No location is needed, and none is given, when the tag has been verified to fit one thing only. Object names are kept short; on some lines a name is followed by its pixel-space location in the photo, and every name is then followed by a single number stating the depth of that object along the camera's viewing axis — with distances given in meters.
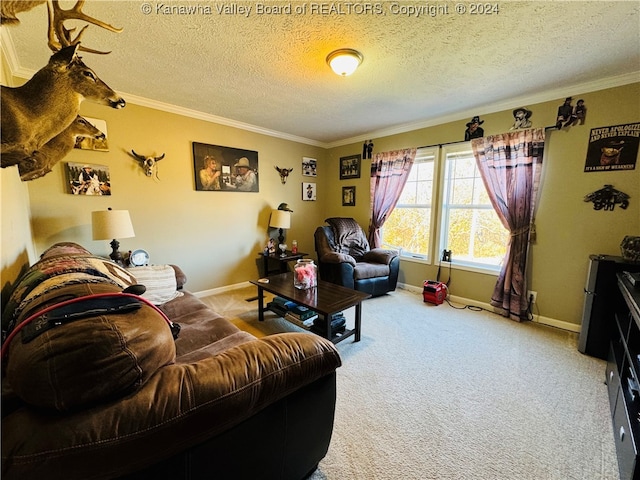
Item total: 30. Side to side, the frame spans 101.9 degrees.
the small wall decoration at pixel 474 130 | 3.11
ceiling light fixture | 1.93
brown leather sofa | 0.58
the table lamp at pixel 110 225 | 2.40
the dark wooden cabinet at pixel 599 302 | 2.09
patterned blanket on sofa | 0.92
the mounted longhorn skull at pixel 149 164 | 2.98
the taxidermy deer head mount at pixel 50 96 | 0.94
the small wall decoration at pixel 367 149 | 4.22
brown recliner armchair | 3.23
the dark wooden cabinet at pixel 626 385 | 1.11
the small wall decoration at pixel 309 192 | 4.64
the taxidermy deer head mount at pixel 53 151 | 1.17
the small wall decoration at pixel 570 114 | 2.48
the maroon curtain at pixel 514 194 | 2.75
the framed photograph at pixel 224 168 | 3.41
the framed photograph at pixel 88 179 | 2.60
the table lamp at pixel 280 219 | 3.94
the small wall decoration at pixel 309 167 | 4.59
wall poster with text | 2.27
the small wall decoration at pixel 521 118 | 2.78
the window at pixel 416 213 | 3.65
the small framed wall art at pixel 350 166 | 4.43
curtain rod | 3.28
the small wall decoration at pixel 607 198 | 2.33
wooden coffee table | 2.12
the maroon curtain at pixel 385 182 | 3.79
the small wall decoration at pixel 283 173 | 4.24
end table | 3.86
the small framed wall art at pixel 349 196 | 4.55
